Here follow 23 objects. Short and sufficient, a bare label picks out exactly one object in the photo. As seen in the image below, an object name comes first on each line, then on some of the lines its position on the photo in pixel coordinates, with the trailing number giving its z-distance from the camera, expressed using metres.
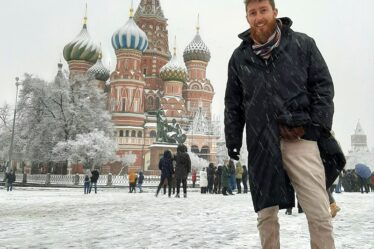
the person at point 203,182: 16.66
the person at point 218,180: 16.83
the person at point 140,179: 18.62
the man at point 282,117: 2.30
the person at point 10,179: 18.65
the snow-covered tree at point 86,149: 30.92
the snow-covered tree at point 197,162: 42.22
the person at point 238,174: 15.95
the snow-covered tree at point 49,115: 32.31
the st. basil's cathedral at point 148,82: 47.75
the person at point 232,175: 14.67
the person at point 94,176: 17.64
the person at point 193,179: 24.31
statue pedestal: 32.10
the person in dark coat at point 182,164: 11.89
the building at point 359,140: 118.45
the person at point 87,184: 16.42
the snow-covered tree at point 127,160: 44.38
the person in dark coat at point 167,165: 12.10
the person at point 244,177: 16.66
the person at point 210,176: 17.27
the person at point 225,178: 14.41
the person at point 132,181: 18.33
